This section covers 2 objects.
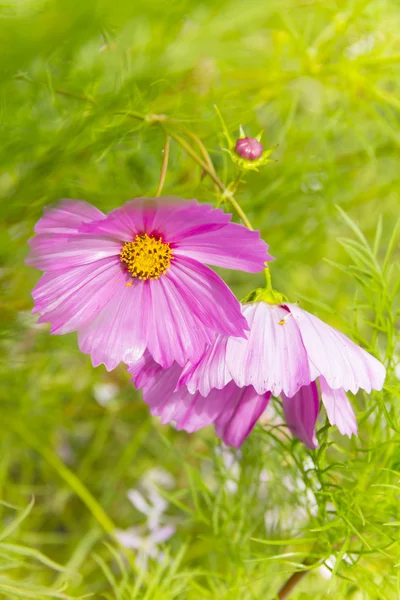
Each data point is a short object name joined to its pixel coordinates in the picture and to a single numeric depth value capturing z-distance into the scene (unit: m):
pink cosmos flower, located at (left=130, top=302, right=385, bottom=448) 0.57
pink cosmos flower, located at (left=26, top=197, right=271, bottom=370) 0.56
